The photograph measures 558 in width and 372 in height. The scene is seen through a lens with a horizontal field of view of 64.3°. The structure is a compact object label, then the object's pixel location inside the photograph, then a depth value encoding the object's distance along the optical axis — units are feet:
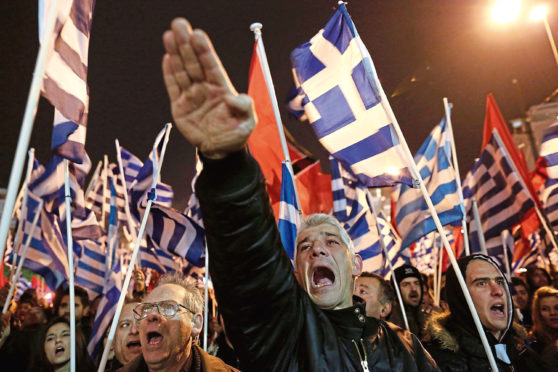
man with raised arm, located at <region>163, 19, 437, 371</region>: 4.00
